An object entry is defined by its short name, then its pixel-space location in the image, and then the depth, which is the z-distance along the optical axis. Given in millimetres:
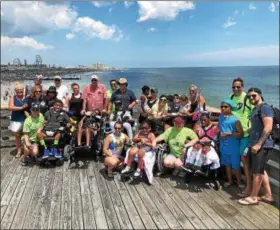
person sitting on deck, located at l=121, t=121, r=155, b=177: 4695
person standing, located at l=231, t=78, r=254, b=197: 4133
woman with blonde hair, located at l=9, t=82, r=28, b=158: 5754
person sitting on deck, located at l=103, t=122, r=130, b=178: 4945
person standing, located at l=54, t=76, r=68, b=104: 6215
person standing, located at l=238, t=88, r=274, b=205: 3594
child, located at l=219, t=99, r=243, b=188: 4184
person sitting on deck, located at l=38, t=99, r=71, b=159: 5383
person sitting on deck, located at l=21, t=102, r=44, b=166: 5477
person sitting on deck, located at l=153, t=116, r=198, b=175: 4789
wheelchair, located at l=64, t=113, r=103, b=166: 5449
